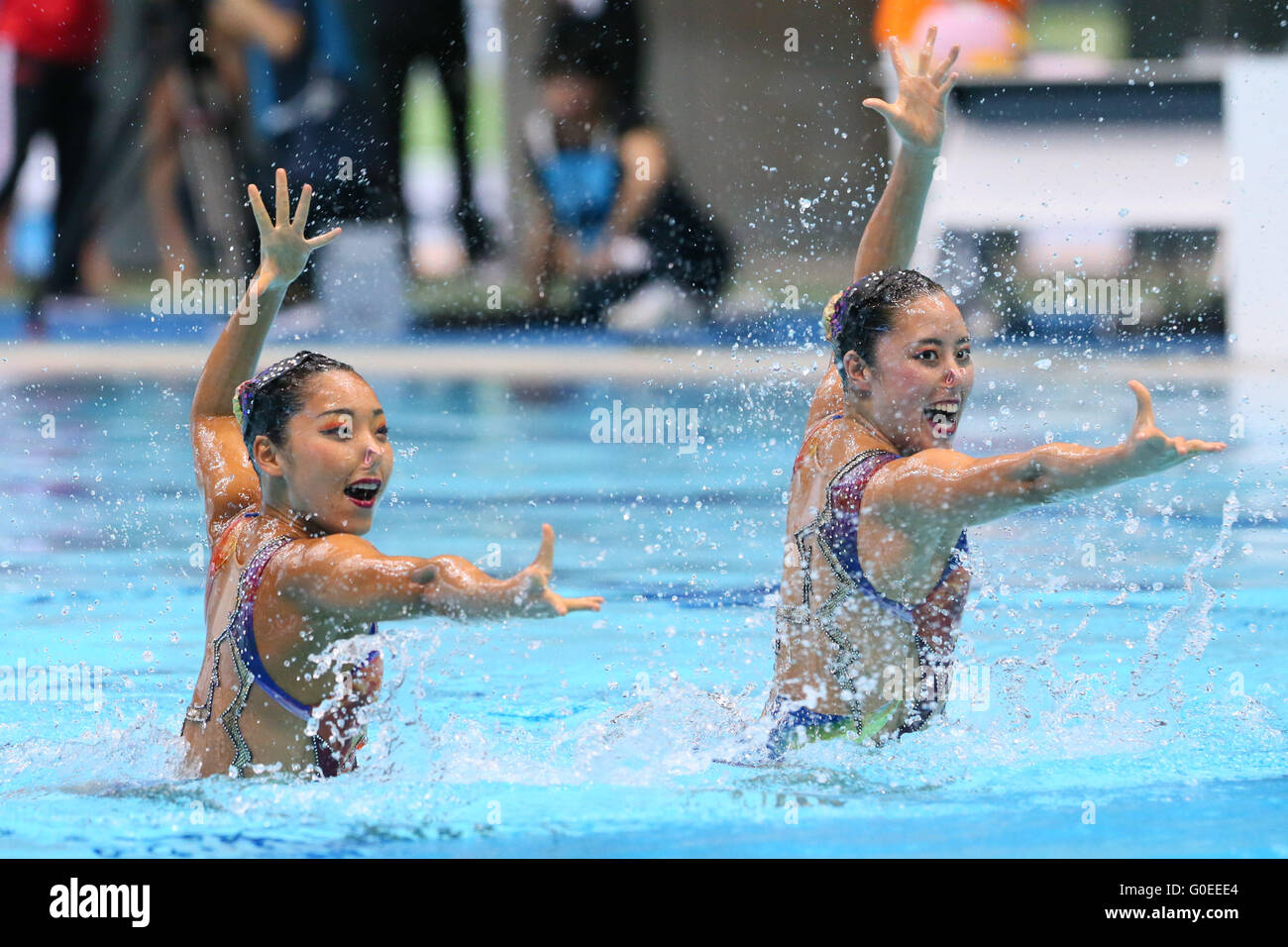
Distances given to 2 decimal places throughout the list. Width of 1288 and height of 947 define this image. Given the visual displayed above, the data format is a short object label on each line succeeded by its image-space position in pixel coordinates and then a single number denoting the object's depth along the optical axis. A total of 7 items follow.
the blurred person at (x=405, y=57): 11.76
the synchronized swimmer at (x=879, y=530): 3.10
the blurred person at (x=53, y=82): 11.44
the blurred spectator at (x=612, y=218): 11.84
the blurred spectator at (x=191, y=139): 12.06
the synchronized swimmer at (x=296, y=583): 2.96
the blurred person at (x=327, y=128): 11.66
